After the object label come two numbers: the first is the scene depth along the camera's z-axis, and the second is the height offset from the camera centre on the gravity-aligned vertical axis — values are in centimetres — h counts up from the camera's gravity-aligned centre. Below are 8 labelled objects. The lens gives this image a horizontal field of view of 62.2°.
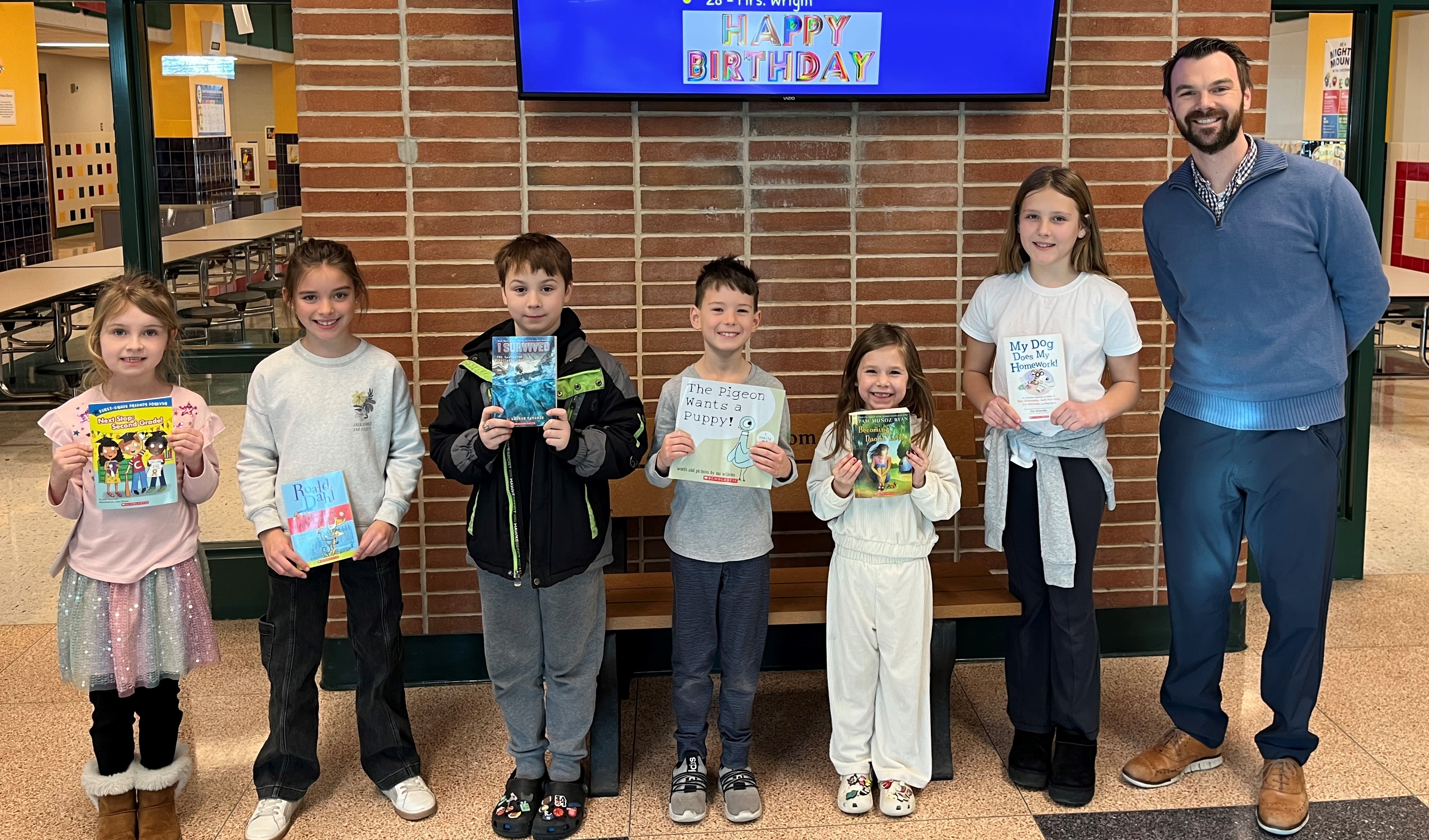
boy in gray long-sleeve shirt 304 -87
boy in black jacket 294 -69
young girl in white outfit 308 -91
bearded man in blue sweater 300 -33
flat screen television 358 +58
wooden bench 328 -103
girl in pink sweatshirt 288 -81
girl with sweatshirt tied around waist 312 -59
